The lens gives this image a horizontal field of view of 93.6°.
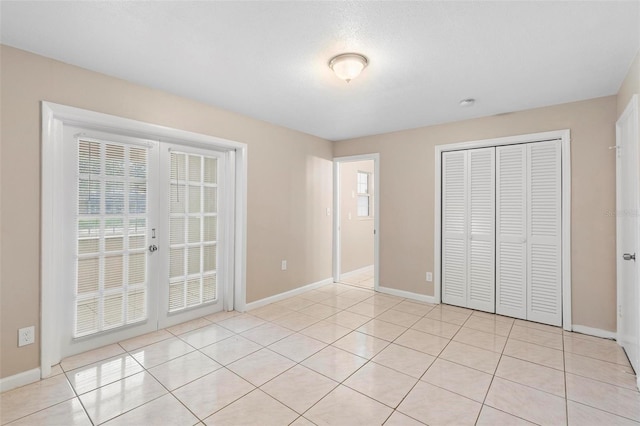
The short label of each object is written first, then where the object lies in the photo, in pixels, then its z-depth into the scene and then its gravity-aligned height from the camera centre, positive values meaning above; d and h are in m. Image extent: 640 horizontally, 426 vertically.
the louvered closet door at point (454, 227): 3.91 -0.17
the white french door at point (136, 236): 2.59 -0.22
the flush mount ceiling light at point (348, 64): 2.21 +1.13
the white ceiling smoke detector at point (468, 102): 3.13 +1.19
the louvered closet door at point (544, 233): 3.27 -0.21
